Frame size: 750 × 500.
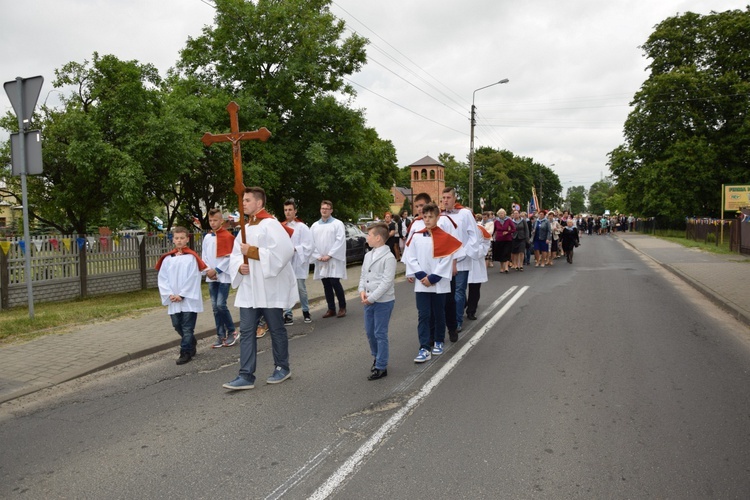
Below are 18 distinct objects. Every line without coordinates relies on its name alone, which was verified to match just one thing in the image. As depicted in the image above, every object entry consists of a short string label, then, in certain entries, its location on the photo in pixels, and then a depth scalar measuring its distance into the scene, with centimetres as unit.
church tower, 10425
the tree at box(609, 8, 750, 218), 3788
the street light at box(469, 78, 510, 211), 3216
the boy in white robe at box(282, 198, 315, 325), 880
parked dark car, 1916
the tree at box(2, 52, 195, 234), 1340
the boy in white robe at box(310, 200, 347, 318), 920
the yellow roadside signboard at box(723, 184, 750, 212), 2798
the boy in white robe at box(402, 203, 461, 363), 615
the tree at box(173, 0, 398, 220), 2183
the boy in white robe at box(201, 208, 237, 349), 727
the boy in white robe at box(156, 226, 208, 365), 646
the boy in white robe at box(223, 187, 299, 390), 532
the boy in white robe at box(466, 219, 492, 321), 855
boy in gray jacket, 561
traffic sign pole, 838
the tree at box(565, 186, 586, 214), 19208
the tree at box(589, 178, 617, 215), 16412
